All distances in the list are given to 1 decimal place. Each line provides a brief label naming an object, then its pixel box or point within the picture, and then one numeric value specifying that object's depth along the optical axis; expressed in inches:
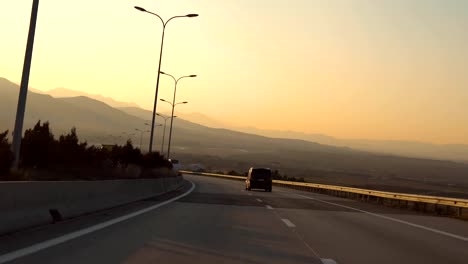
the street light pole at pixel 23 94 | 652.7
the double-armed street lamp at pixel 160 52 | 1651.1
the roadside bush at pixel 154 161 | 2001.5
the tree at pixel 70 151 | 1341.0
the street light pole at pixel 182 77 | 2578.7
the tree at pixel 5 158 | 731.9
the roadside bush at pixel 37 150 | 1194.0
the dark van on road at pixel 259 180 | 1828.2
